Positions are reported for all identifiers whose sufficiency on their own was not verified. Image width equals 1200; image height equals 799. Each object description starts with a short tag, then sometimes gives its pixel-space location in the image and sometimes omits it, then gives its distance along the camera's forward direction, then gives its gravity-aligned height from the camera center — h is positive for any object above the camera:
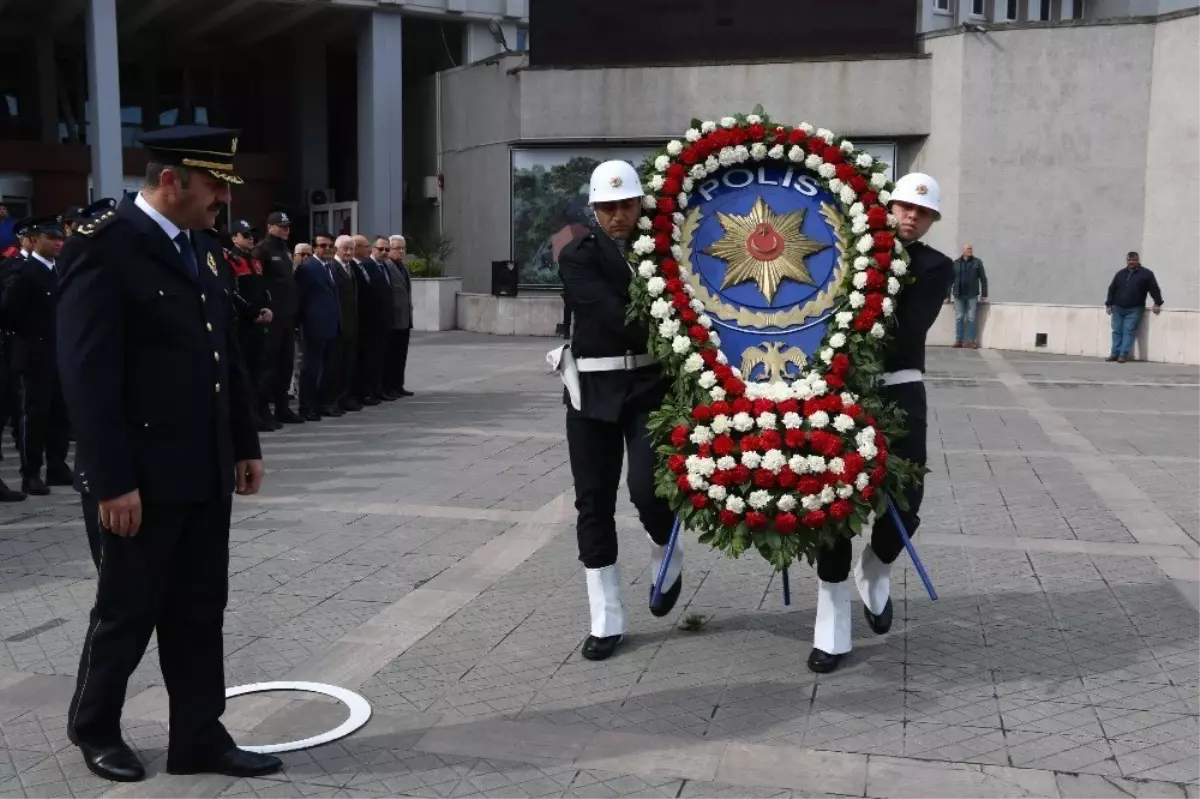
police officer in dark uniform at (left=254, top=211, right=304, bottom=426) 12.28 -0.68
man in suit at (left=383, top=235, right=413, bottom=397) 14.55 -0.96
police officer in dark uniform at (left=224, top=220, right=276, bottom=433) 11.52 -0.66
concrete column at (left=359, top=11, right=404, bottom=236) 28.70 +2.58
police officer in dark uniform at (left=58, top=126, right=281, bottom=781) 3.68 -0.60
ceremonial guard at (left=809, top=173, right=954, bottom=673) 5.07 -0.52
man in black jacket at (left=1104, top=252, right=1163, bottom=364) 20.52 -0.92
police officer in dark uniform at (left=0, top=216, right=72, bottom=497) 8.73 -0.70
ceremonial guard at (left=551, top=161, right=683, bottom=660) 5.11 -0.62
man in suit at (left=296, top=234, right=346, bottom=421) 12.77 -0.87
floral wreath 4.85 -0.59
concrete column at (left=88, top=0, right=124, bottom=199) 24.95 +2.83
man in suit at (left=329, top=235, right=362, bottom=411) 13.36 -1.05
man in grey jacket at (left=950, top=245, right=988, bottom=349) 22.36 -0.91
